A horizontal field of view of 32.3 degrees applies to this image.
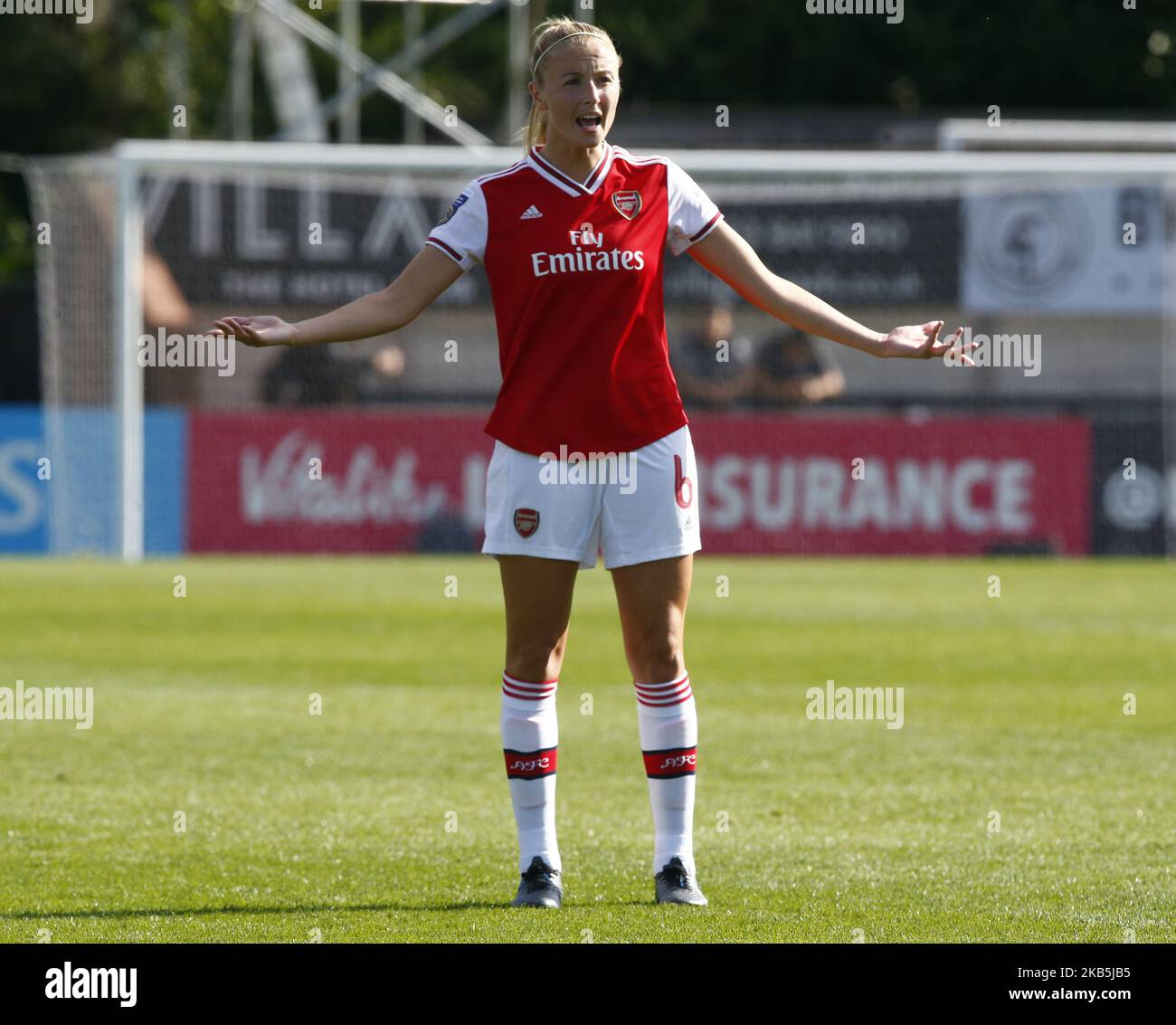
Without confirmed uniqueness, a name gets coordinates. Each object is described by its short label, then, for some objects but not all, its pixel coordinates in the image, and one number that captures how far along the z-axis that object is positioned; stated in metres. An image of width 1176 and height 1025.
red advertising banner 20.97
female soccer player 5.30
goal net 21.02
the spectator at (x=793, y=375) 22.98
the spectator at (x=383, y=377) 23.05
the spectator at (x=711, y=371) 22.88
